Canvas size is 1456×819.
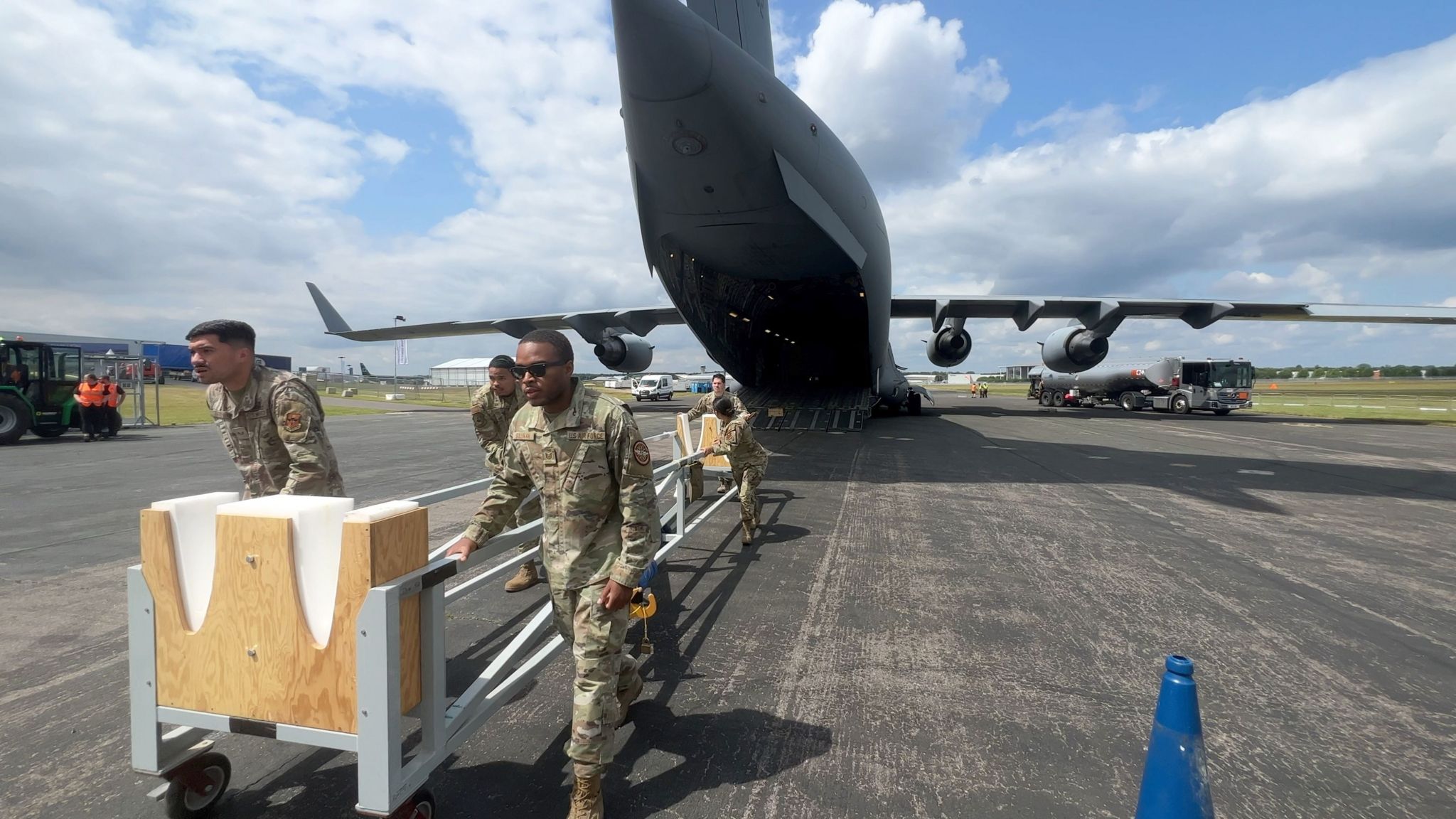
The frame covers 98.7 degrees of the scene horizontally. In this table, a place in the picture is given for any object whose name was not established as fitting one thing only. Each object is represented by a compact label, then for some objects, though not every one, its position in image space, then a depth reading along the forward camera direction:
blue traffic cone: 1.84
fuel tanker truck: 27.73
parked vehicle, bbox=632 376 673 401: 43.56
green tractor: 13.43
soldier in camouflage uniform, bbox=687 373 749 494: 6.80
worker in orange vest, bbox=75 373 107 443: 14.45
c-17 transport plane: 7.72
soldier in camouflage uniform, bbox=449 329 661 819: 2.36
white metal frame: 1.92
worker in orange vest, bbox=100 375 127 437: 14.95
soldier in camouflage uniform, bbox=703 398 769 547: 6.23
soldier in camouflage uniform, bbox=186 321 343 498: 2.96
